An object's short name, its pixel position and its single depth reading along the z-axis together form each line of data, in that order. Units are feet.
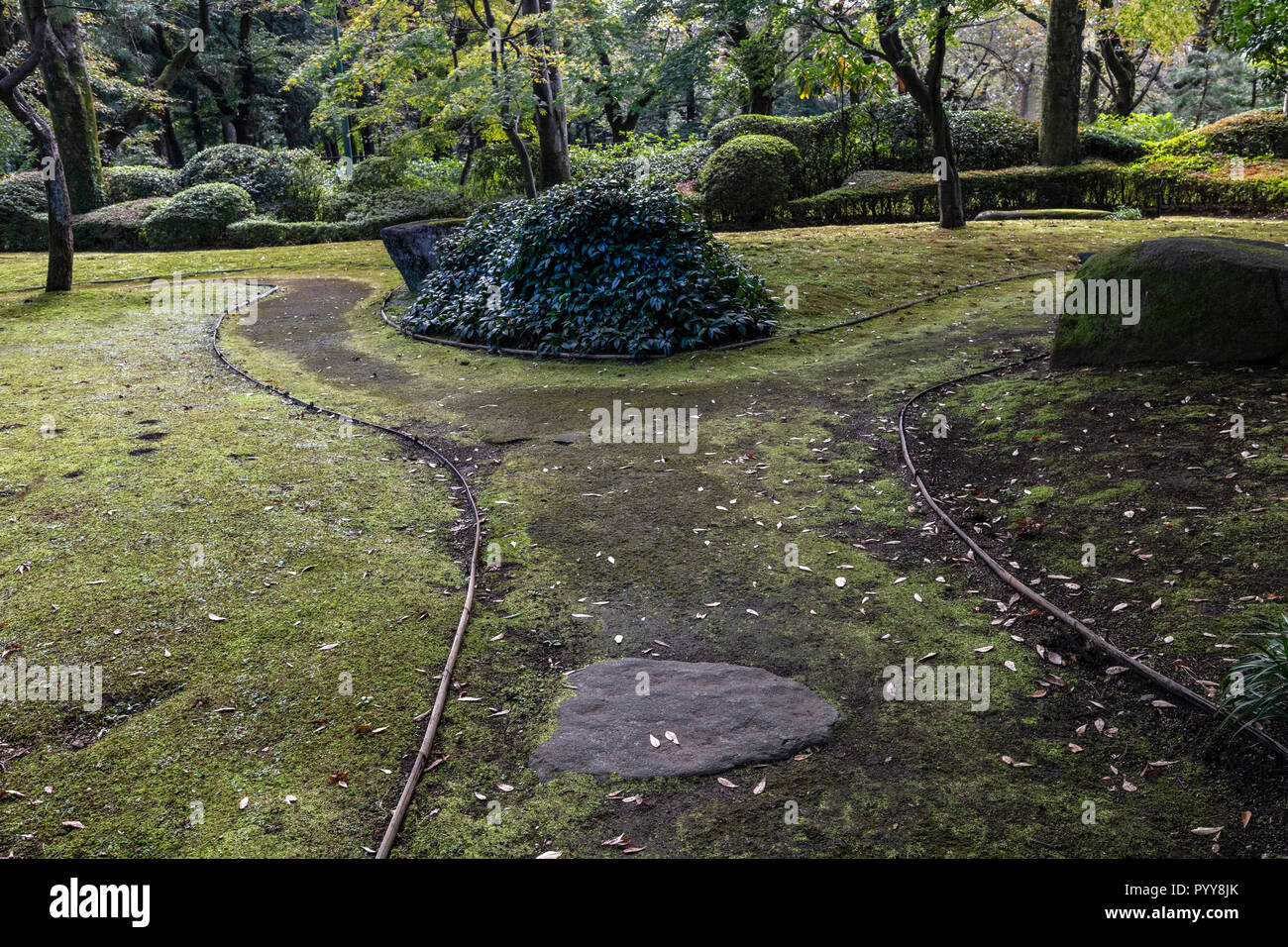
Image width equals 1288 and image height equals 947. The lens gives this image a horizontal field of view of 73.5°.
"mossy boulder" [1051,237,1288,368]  19.80
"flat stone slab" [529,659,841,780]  10.62
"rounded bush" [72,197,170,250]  60.59
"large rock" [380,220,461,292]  39.32
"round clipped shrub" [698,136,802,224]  53.01
